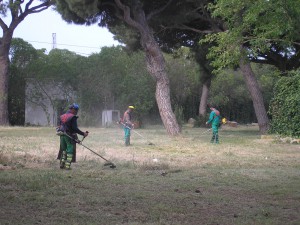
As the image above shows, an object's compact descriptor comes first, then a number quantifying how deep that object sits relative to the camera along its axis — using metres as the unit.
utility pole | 68.28
